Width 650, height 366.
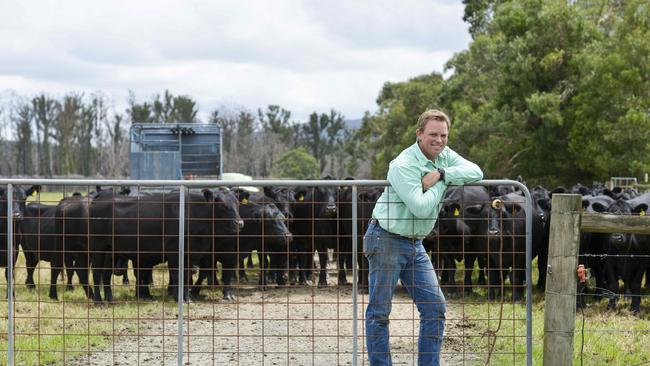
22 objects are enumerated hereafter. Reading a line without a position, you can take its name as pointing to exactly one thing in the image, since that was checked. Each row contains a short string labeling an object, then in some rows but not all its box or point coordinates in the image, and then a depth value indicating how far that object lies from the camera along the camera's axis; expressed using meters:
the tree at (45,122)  98.38
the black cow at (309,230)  15.05
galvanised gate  6.66
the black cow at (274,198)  14.72
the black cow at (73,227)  12.16
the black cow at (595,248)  12.18
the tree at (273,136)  104.56
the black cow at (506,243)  12.29
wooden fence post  5.98
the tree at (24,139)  100.62
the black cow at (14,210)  13.05
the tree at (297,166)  84.69
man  6.06
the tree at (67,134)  95.19
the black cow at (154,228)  12.18
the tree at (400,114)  55.03
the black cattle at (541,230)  13.09
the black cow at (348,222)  14.14
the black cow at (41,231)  12.96
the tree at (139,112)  99.88
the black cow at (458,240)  12.73
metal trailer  23.98
